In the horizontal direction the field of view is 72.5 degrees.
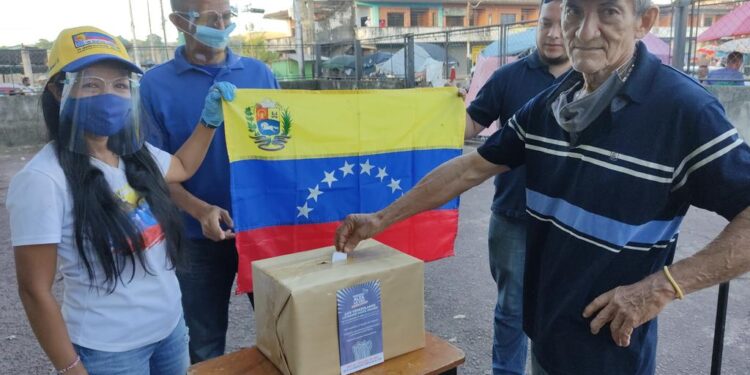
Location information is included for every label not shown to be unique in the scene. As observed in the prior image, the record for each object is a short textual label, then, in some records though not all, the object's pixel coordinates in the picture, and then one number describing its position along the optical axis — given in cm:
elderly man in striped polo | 123
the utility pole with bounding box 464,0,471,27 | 4009
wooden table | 160
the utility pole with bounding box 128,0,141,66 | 3181
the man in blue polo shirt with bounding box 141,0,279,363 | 213
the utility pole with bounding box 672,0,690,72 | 585
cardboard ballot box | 144
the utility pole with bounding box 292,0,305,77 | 1631
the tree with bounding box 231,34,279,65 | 1466
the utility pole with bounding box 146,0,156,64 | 1260
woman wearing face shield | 144
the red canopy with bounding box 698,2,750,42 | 941
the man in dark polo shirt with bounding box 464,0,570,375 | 249
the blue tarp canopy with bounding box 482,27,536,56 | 1012
